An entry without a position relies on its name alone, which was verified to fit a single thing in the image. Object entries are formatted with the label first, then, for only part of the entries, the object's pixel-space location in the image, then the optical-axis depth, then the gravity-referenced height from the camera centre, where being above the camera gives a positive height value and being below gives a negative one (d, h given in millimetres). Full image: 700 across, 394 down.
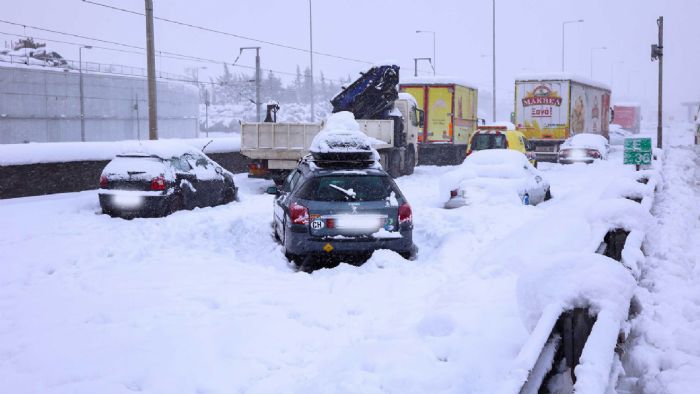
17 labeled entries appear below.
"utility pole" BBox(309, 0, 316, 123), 45062 +6249
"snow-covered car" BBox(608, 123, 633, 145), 53478 +228
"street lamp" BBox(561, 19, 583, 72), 53838 +9135
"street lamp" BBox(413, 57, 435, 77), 52500 +5977
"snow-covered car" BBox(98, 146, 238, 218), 13148 -814
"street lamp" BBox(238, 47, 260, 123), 41031 +4251
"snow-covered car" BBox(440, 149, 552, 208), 14258 -850
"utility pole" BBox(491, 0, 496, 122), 48391 +6447
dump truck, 18719 +313
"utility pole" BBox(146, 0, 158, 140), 19547 +2066
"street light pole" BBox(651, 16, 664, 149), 35219 +4465
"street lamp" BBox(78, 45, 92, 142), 55744 +1583
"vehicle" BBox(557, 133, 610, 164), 30281 -429
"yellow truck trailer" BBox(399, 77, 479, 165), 28906 +1025
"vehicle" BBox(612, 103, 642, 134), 74688 +2564
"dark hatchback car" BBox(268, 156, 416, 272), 8891 -978
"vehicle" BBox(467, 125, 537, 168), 22219 +15
